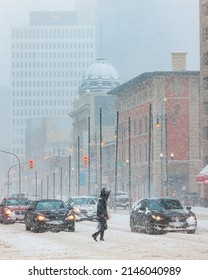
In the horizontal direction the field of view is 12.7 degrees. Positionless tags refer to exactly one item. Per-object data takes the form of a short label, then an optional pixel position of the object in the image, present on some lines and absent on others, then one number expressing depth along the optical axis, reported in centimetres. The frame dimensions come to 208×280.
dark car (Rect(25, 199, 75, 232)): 3775
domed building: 16075
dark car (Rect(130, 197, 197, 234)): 3472
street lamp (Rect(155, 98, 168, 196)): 11150
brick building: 11619
